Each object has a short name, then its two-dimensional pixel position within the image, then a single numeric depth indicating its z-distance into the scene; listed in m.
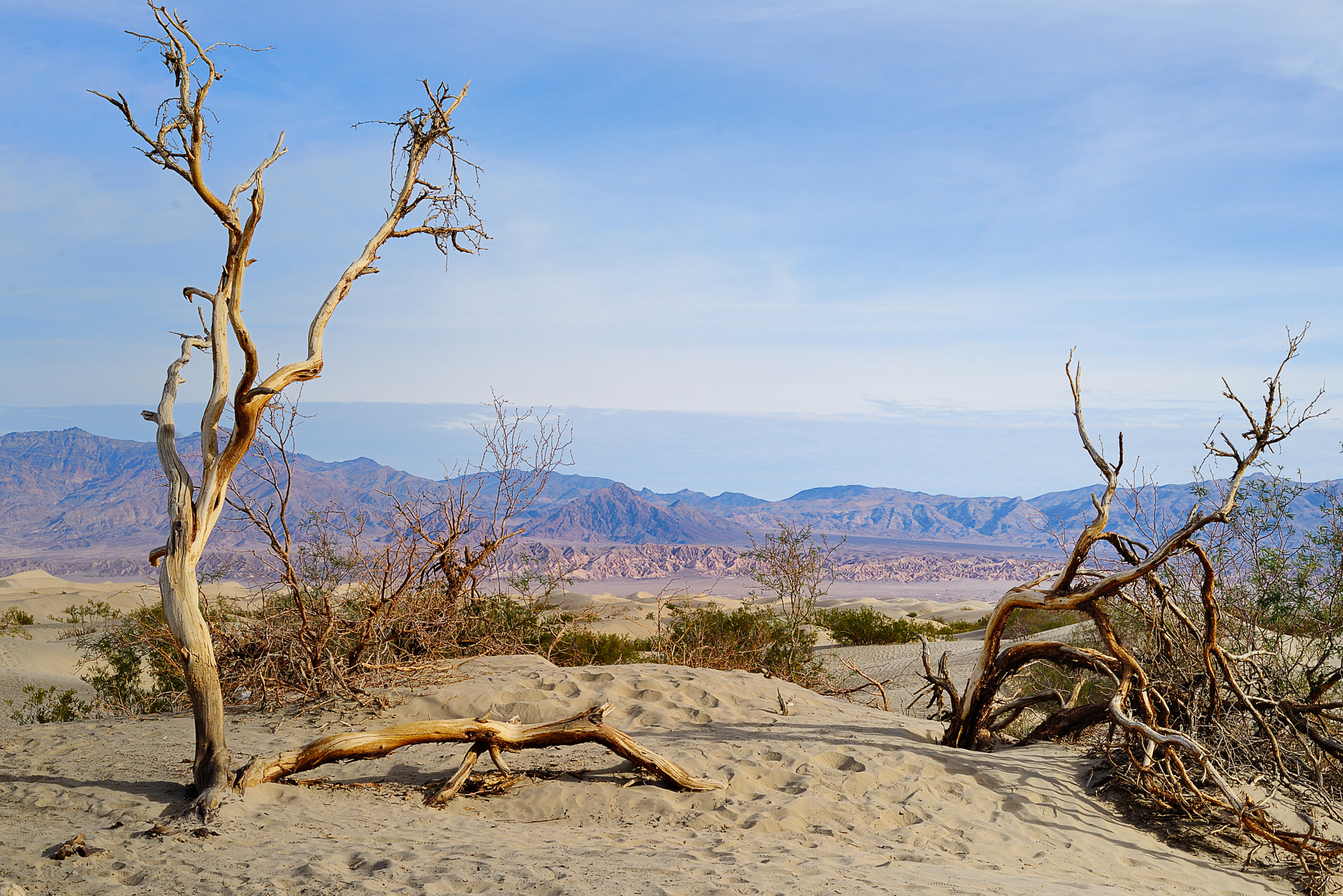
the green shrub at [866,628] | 22.50
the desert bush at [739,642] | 11.95
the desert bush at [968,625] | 27.45
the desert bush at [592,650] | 12.07
